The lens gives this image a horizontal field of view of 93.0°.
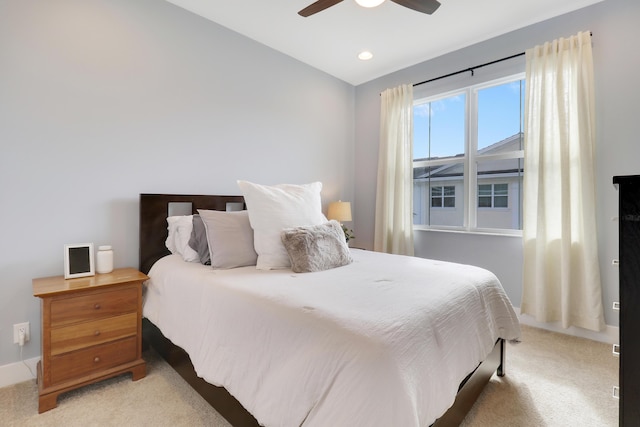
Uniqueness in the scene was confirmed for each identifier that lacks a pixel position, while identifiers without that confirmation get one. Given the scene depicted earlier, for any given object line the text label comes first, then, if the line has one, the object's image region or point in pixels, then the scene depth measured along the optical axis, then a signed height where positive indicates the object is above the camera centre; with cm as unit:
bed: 93 -48
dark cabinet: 87 -24
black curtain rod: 280 +148
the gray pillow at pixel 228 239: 196 -16
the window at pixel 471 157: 301 +62
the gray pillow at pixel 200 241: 204 -17
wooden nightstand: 160 -65
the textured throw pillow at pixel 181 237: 211 -15
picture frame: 187 -28
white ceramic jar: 201 -29
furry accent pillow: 187 -21
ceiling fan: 192 +136
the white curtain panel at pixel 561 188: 239 +22
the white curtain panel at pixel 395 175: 348 +48
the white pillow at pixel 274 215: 198 +0
